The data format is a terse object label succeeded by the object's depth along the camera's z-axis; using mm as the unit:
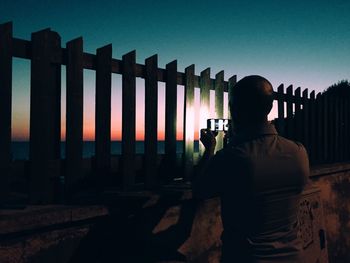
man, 2041
